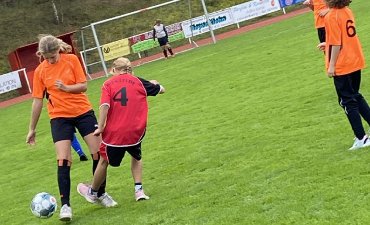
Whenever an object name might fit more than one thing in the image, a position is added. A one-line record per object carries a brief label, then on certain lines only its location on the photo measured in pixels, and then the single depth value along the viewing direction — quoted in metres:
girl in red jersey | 6.07
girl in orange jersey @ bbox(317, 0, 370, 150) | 6.12
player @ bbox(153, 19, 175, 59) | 24.76
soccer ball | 6.04
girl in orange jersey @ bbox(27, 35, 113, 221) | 6.23
